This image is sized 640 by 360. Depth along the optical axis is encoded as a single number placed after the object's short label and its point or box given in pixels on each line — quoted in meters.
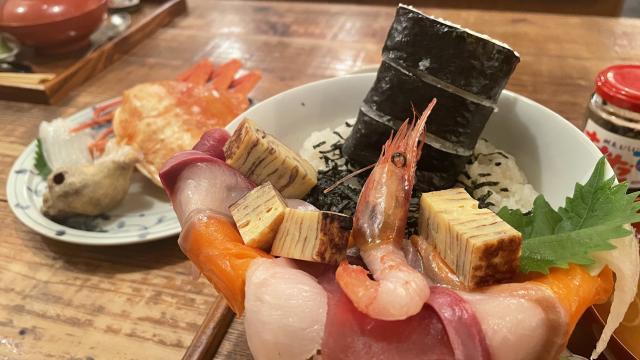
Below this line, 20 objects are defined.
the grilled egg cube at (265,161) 0.23
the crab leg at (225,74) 0.51
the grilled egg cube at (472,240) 0.18
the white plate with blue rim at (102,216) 0.35
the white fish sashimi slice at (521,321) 0.17
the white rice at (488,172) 0.28
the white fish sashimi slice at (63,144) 0.44
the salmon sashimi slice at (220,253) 0.19
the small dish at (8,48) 0.59
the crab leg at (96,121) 0.49
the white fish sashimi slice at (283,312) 0.17
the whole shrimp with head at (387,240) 0.17
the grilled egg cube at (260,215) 0.20
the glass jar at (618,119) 0.28
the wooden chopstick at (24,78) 0.54
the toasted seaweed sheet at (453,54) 0.24
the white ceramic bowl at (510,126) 0.26
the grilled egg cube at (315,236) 0.19
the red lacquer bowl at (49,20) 0.56
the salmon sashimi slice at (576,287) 0.18
